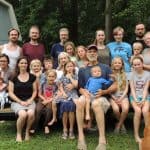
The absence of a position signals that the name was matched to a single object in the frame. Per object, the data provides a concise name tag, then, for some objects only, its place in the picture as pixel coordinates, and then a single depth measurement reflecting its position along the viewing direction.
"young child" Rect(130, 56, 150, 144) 4.50
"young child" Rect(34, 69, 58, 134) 4.61
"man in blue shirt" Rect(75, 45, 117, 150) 4.27
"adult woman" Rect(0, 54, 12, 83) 4.65
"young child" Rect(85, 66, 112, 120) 4.47
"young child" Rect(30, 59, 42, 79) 4.62
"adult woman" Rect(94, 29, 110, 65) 4.80
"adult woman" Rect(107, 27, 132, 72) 4.87
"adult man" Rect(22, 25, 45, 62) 4.89
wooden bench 4.65
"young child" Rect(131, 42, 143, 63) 4.75
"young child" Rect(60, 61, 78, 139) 4.52
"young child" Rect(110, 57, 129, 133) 4.59
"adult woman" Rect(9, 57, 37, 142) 4.53
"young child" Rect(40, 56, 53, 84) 4.68
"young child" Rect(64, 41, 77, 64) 4.78
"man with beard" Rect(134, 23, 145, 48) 4.96
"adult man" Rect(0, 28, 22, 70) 4.84
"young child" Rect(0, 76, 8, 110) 4.65
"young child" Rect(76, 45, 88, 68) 4.75
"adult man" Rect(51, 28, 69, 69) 4.96
